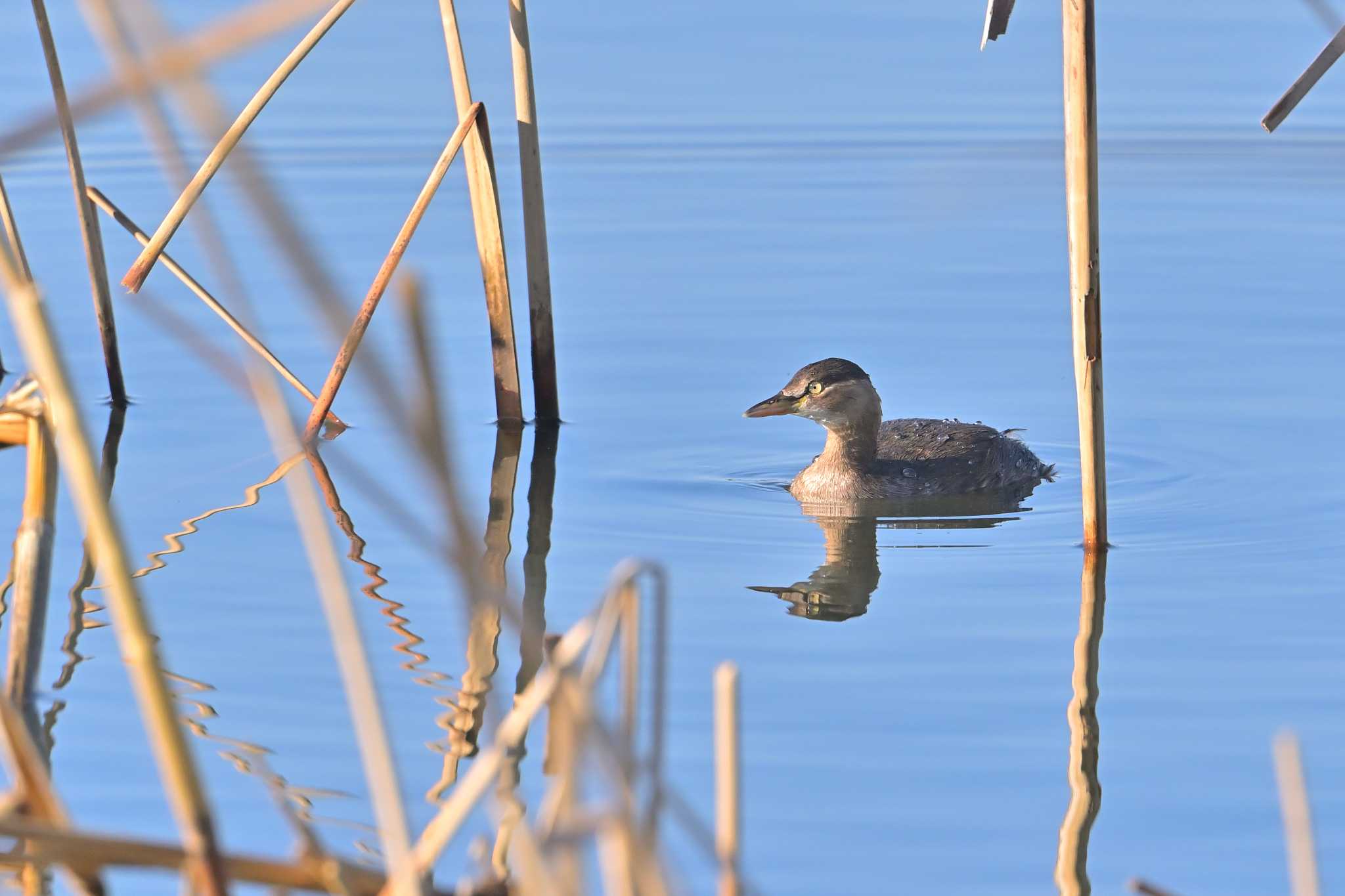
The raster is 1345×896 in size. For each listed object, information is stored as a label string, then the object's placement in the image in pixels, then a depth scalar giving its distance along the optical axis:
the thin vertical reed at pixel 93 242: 13.84
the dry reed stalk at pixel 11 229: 13.77
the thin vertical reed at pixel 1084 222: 10.58
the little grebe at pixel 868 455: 15.83
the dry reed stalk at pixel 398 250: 14.41
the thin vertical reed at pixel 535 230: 14.68
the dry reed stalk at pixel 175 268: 15.03
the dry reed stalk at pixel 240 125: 13.19
